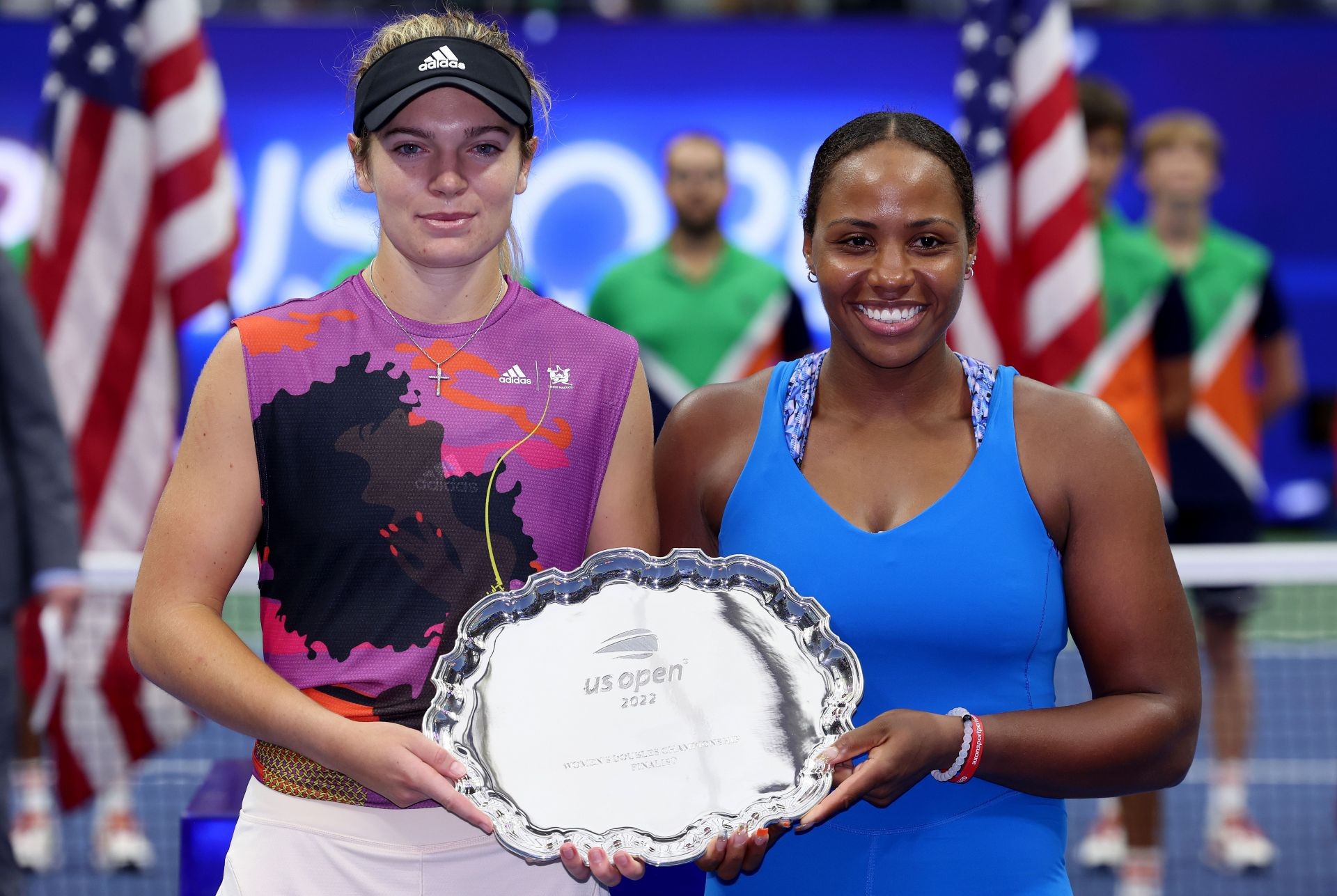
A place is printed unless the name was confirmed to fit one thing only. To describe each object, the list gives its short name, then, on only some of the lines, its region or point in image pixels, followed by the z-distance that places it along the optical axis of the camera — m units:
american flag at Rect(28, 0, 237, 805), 10.91
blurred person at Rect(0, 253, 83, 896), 7.88
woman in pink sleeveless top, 4.01
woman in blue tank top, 4.27
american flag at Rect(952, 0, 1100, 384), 10.98
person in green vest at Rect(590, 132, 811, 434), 12.45
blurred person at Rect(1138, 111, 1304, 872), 11.47
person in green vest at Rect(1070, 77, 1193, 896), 11.13
